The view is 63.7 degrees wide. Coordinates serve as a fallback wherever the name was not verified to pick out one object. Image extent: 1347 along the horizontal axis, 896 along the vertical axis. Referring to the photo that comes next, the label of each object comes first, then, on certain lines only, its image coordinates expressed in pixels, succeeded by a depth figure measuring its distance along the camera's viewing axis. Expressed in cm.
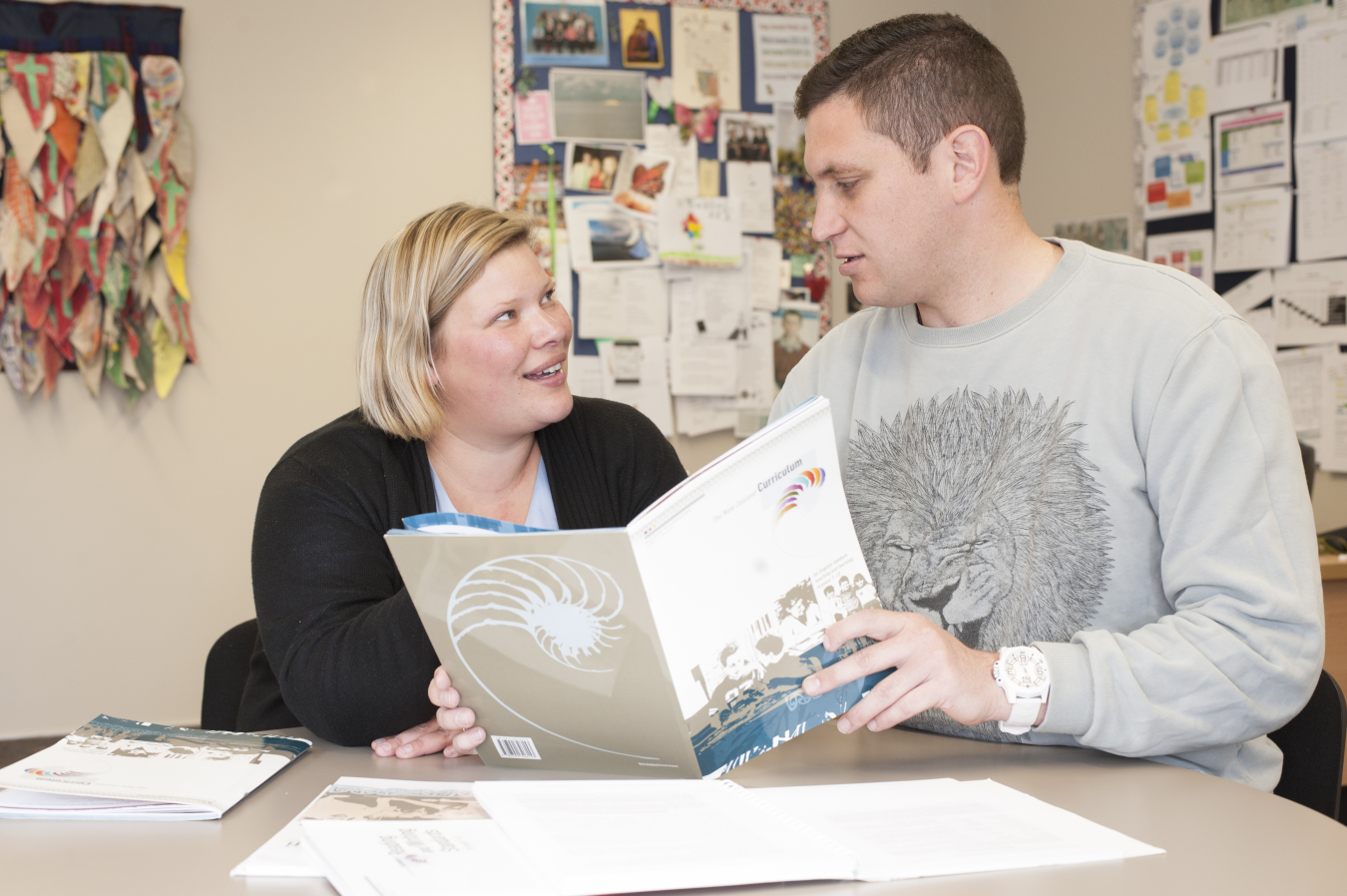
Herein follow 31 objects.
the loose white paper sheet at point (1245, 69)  268
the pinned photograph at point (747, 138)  346
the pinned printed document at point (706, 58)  340
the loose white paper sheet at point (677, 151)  339
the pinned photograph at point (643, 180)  336
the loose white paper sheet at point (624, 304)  336
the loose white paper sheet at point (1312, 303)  253
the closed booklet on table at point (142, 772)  87
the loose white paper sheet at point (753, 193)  347
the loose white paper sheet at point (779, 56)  347
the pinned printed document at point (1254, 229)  266
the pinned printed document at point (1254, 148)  265
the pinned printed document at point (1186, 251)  286
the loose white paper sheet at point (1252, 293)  270
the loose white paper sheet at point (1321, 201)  253
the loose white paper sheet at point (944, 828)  75
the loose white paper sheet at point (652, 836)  69
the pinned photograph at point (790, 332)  354
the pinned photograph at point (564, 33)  328
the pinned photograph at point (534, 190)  330
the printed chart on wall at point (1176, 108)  287
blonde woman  118
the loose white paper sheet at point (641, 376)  339
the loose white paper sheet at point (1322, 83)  252
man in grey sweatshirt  97
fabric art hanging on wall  286
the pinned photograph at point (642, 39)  335
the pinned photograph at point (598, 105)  330
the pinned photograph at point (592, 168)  332
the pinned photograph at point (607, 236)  334
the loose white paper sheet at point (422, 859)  68
